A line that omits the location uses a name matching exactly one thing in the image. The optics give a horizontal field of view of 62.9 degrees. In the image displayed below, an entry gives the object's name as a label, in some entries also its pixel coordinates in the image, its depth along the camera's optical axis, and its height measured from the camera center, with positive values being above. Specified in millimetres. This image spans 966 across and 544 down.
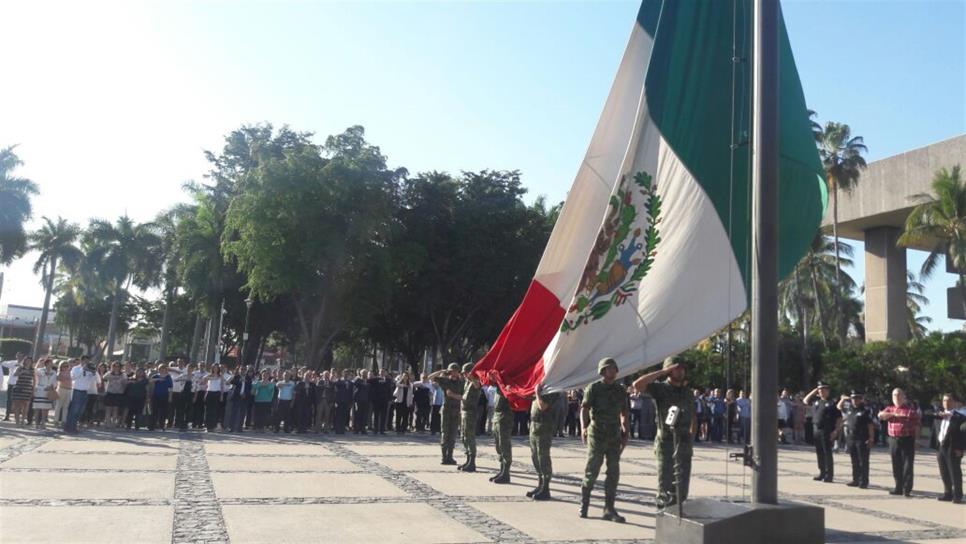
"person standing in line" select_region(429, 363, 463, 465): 13211 -390
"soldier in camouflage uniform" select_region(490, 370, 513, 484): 11203 -634
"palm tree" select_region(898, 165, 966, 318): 33031 +8511
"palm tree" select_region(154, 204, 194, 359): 47344 +7840
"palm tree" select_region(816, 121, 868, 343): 38094 +12397
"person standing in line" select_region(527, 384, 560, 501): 9789 -529
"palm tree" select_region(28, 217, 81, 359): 62125 +9239
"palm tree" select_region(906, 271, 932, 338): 65594 +10205
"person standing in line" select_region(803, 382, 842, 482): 13312 -245
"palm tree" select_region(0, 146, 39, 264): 48969 +9596
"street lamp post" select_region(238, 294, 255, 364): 33062 +1980
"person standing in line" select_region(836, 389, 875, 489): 12945 -341
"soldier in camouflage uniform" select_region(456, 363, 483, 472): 12289 -423
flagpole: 5957 +1173
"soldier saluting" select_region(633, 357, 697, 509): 8781 -284
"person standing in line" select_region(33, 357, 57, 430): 17266 -655
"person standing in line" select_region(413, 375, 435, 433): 21391 -374
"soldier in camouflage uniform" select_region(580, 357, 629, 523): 8586 -359
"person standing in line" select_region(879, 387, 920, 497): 12062 -277
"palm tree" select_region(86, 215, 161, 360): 57938 +8567
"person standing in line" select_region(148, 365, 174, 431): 18172 -667
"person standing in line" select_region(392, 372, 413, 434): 20875 -498
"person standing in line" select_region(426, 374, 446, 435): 21344 -673
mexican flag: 6754 +1729
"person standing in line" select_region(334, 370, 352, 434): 19812 -499
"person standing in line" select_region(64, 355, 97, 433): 16453 -590
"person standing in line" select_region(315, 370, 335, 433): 20000 -529
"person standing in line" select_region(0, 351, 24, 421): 17688 -428
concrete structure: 36844 +9779
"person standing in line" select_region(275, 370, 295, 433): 19328 -617
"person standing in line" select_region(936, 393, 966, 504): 11498 -444
